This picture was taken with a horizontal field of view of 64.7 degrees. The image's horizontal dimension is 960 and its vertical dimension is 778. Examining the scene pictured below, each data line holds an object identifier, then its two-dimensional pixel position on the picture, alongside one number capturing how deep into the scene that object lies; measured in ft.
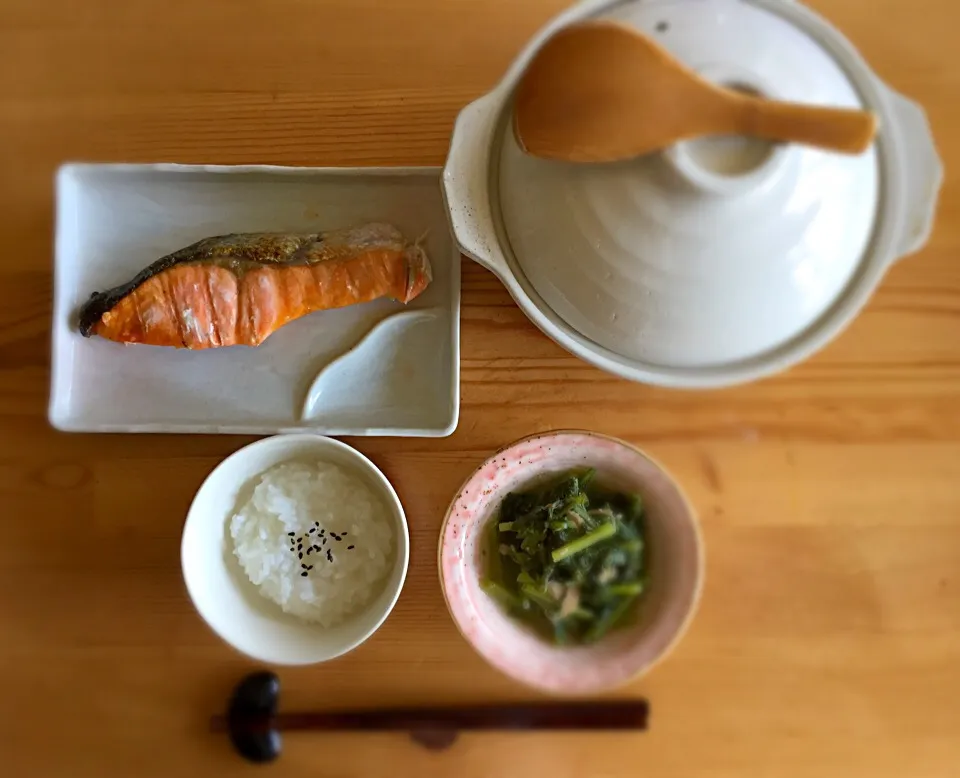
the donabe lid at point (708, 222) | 1.83
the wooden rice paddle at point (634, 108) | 1.66
